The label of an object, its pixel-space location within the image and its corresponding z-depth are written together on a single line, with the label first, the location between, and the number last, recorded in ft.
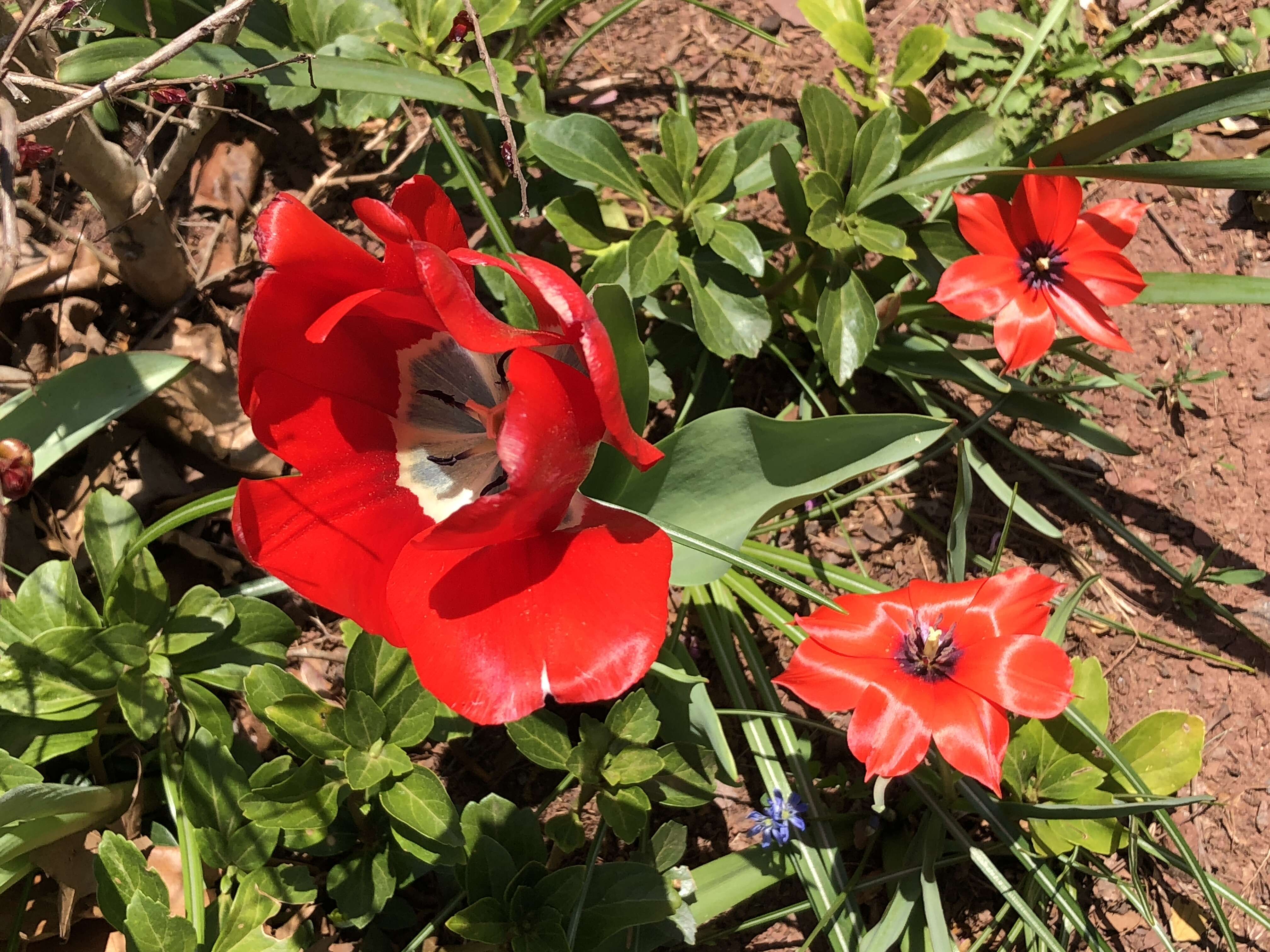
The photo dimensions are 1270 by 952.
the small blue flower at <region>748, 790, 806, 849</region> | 1.18
